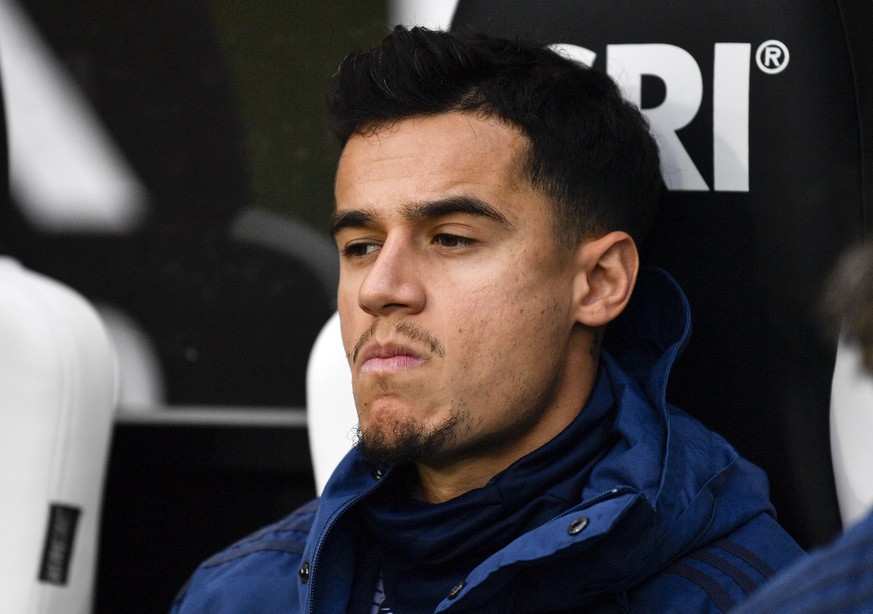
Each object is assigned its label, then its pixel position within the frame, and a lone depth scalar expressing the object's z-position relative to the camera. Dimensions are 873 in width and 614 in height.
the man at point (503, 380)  5.61
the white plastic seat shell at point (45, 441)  5.80
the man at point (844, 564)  4.82
